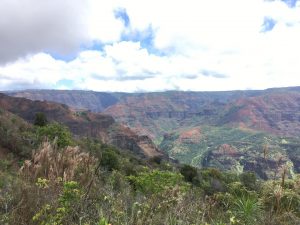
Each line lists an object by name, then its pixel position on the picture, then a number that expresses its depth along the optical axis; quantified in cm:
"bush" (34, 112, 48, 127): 4321
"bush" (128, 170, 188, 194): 986
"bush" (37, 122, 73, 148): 2461
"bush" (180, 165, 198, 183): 3637
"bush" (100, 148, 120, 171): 2773
